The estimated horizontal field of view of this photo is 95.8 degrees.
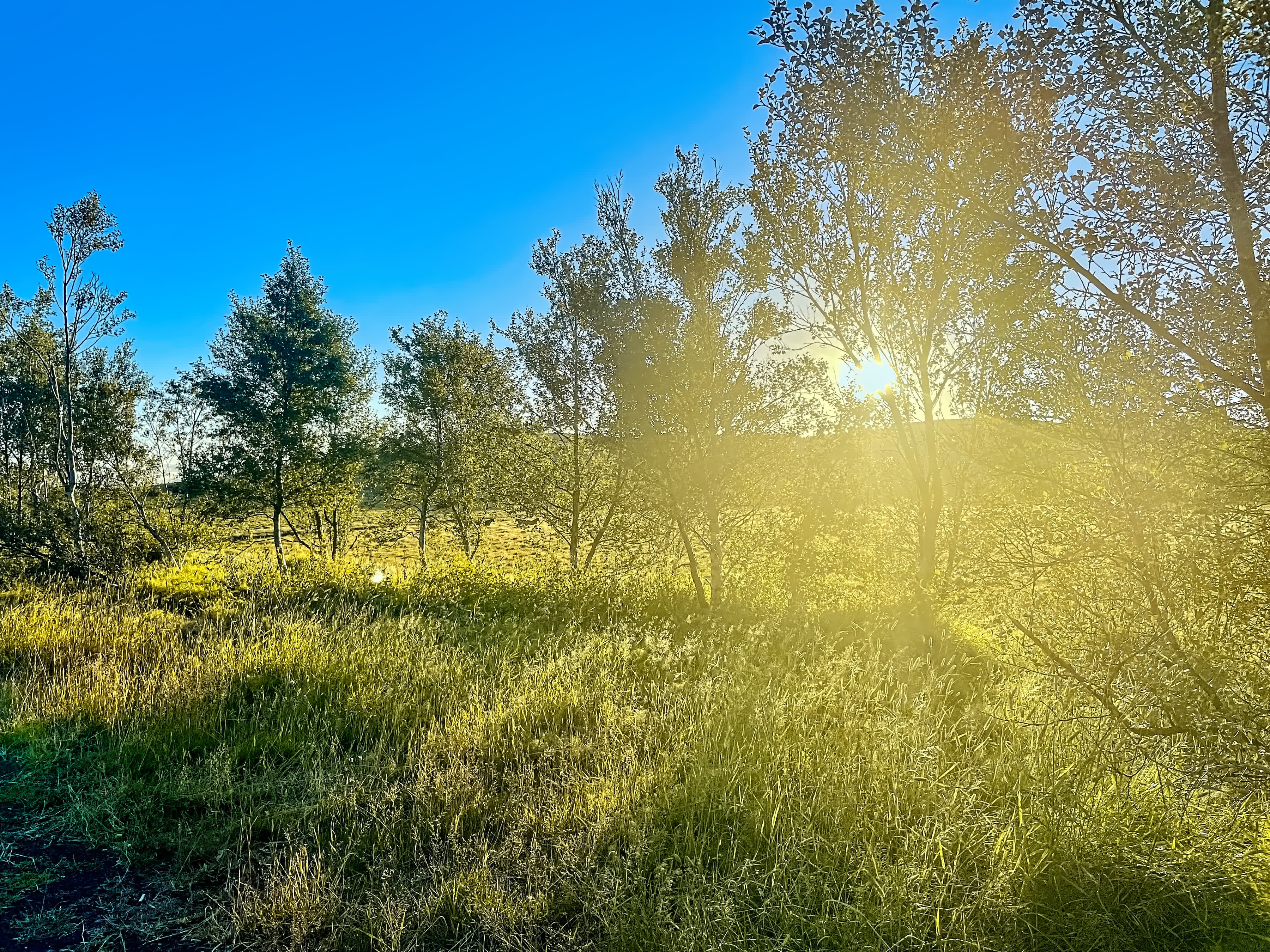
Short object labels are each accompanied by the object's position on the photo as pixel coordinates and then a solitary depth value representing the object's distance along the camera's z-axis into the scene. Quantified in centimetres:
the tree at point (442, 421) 1725
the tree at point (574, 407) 955
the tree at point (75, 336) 1134
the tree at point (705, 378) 867
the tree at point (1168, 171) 236
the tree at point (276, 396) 1666
